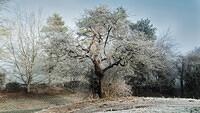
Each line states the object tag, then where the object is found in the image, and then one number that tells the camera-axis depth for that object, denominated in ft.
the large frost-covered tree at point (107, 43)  42.15
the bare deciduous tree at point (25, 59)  71.79
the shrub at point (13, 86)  71.64
